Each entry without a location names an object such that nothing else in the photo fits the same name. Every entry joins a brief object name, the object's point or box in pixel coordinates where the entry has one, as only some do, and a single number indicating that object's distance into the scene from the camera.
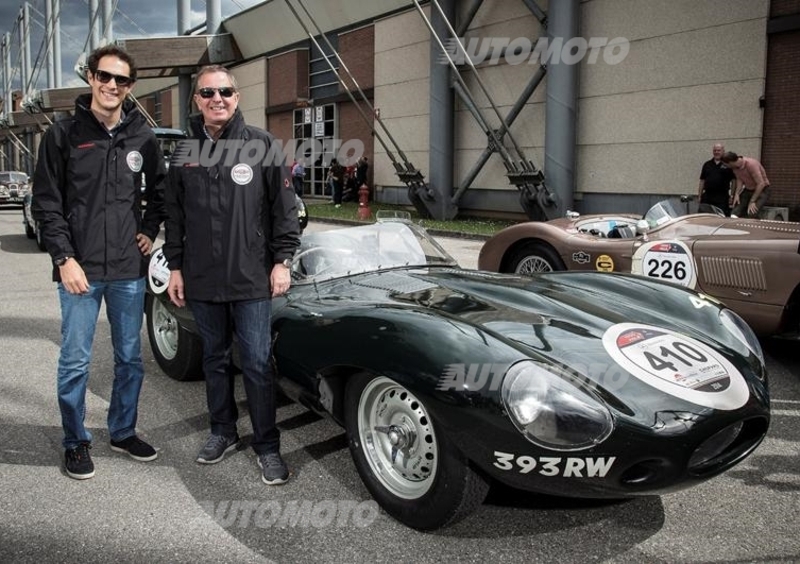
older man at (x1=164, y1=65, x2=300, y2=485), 3.09
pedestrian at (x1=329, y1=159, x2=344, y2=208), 24.72
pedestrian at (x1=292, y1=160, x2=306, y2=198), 24.94
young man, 3.09
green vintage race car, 2.33
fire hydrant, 18.67
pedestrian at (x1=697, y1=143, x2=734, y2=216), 11.02
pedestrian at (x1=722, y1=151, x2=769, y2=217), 10.41
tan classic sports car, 5.03
